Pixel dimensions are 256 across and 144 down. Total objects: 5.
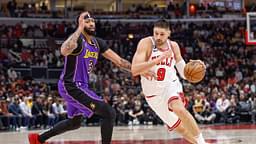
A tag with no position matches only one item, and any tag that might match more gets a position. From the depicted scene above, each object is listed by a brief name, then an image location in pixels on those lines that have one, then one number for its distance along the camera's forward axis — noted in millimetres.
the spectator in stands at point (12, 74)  22119
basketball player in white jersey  6340
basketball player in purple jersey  6336
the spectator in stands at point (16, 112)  17500
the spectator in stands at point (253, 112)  19859
